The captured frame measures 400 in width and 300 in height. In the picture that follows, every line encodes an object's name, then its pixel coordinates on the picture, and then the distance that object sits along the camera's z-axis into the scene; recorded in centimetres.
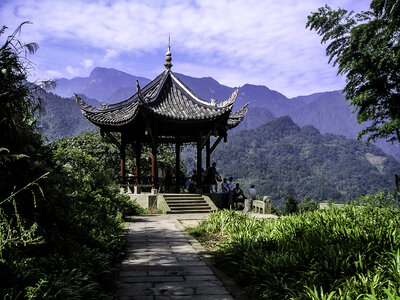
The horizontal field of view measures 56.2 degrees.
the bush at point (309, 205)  2186
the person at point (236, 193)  1633
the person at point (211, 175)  1631
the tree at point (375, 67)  1346
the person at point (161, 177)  1695
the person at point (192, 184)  1769
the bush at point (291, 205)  1958
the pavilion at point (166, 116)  1440
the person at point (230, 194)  1567
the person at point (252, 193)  1526
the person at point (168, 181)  1842
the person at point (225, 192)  1598
